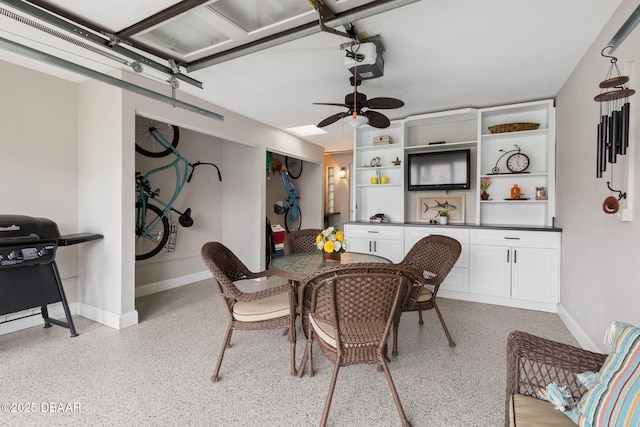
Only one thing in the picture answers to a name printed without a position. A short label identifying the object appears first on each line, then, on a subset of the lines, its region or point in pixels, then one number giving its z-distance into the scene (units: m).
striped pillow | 1.03
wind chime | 1.69
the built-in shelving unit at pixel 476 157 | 4.09
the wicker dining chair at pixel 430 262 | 2.60
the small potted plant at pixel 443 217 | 4.41
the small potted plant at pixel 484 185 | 4.35
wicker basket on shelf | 3.97
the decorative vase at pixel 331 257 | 2.73
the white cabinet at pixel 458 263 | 4.05
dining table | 2.30
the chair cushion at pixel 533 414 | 1.15
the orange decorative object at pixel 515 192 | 4.14
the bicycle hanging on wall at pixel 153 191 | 4.18
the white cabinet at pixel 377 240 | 4.45
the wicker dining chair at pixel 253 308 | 2.16
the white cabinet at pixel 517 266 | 3.62
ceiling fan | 2.72
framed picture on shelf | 4.57
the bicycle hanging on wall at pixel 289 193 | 6.74
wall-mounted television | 4.41
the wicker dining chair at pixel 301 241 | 3.47
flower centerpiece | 2.61
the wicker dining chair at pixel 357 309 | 1.66
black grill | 2.65
